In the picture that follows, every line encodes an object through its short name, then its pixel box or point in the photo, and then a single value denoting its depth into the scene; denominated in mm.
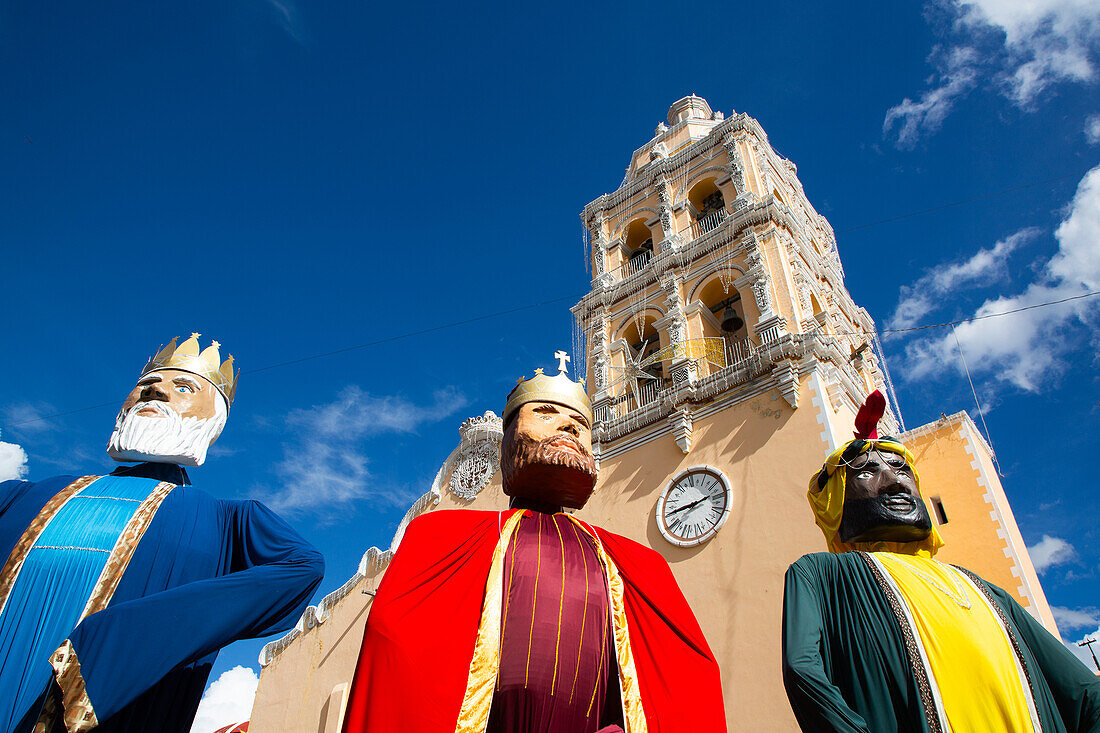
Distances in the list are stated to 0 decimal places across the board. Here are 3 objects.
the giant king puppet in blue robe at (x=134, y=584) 2240
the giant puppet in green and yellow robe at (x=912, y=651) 2736
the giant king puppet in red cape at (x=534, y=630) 2609
